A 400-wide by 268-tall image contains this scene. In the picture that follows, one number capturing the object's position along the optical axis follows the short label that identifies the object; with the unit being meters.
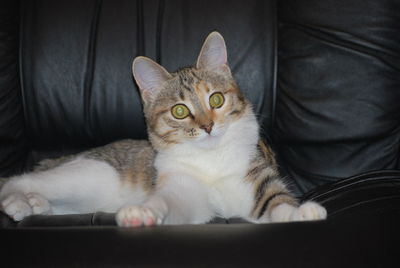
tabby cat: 0.85
